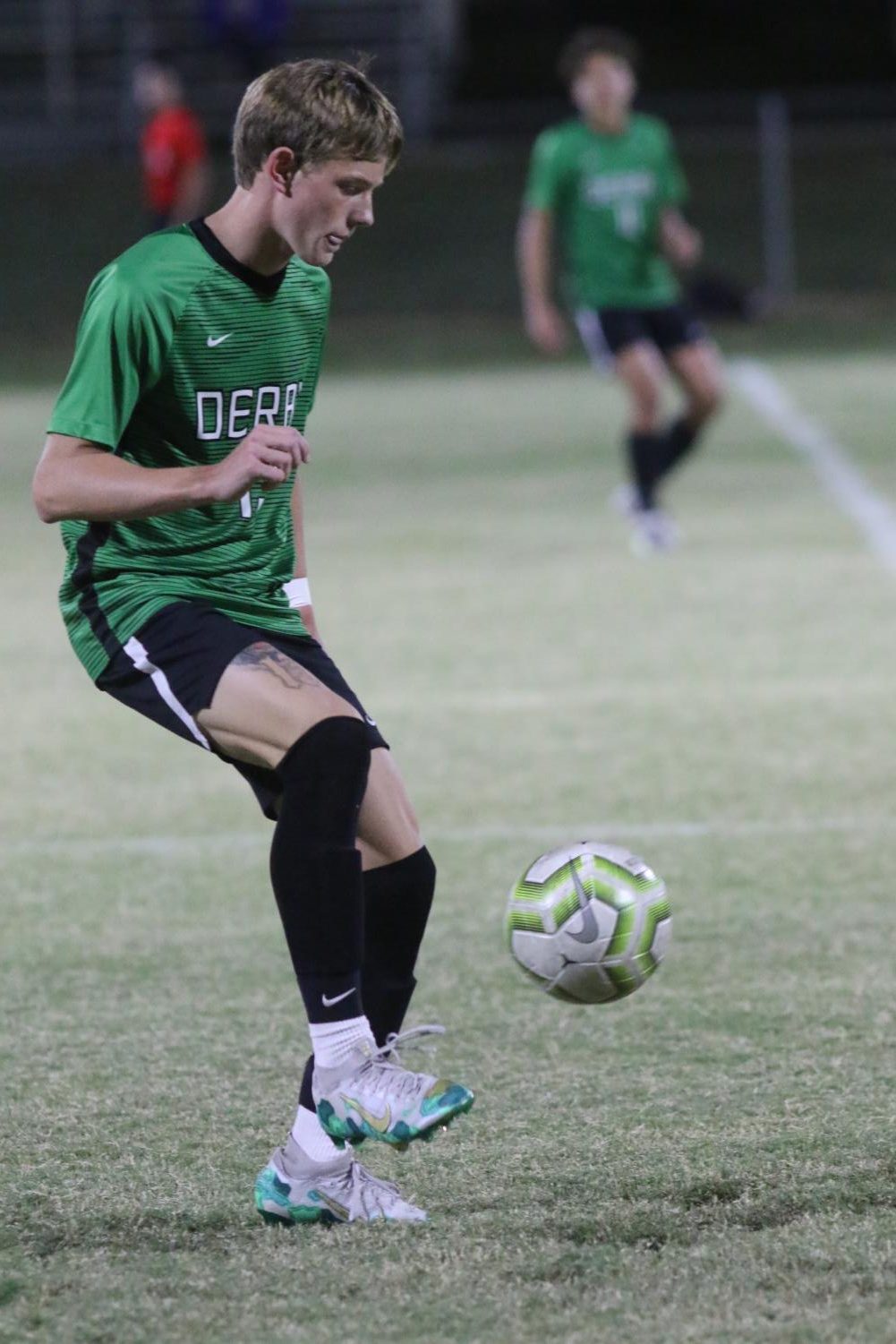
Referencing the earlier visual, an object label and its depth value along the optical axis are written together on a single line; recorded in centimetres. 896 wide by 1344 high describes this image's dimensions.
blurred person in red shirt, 4219
